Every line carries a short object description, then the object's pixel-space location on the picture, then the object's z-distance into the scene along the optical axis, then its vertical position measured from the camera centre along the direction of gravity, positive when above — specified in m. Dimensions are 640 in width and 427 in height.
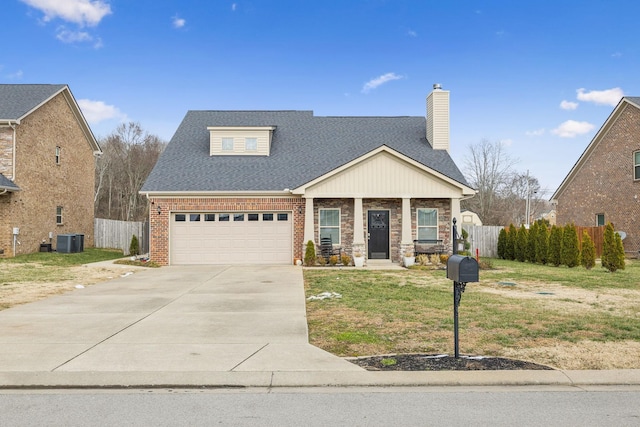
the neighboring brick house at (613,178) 24.20 +3.03
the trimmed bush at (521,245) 22.69 -0.46
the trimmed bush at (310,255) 18.89 -0.78
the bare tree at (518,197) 54.50 +4.45
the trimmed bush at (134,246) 23.02 -0.55
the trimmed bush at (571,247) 19.30 -0.47
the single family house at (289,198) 19.17 +1.45
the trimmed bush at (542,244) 20.95 -0.39
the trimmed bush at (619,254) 16.89 -0.64
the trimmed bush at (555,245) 19.94 -0.41
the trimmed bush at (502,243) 24.66 -0.41
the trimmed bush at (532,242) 21.85 -0.31
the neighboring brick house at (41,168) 21.61 +3.24
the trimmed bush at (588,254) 18.64 -0.71
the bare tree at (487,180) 49.47 +5.55
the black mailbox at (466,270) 5.86 -0.42
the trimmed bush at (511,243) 23.74 -0.42
